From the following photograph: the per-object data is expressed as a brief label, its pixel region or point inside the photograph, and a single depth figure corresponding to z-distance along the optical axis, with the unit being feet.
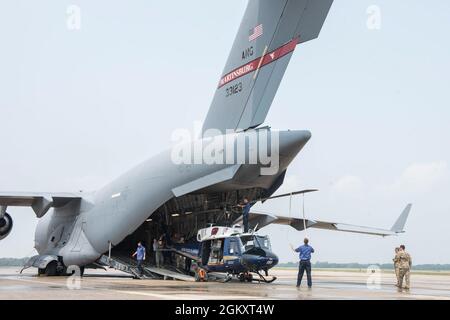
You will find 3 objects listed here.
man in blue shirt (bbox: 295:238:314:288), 53.42
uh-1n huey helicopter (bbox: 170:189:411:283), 58.85
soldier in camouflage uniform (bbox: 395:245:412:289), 55.42
